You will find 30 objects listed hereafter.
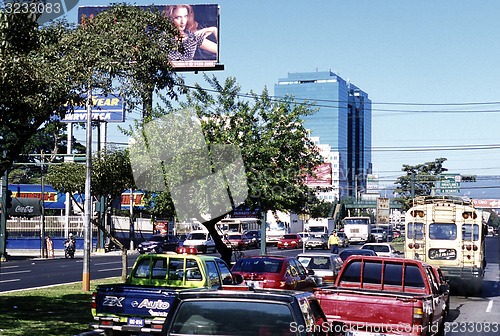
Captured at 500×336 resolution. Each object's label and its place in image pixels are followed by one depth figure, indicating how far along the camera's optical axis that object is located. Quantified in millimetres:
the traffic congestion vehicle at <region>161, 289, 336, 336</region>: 7156
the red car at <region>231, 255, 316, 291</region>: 18958
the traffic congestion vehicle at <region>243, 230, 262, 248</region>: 65869
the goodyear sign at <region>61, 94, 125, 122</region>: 42034
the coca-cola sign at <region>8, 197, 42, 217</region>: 53688
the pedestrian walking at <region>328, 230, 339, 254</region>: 40319
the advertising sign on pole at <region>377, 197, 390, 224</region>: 65994
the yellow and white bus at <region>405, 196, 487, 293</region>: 26323
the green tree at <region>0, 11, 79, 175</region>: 13055
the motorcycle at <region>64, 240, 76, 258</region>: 51562
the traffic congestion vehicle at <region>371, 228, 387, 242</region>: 78875
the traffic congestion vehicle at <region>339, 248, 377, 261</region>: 29266
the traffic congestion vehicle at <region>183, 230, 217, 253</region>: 56688
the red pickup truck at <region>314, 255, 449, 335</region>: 12086
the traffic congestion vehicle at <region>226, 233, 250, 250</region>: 60719
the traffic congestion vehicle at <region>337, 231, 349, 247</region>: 71188
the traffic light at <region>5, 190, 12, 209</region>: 39625
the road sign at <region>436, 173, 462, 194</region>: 71750
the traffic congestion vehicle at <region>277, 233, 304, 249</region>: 64188
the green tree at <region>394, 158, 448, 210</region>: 104062
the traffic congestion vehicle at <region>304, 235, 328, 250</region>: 65688
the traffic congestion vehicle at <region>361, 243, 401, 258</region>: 37156
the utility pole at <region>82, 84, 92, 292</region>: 23609
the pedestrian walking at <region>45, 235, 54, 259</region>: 54141
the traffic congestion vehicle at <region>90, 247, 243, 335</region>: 13109
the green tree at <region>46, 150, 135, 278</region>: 26719
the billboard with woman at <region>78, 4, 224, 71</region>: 62250
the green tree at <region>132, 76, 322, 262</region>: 25531
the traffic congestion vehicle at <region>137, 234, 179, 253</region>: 51438
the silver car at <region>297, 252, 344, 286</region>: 23920
